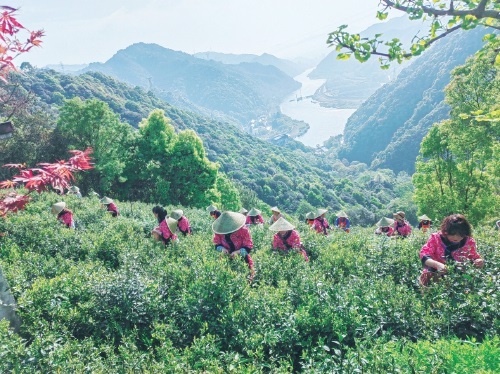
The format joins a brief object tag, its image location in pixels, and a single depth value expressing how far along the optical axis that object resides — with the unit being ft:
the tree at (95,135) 90.74
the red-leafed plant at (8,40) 12.03
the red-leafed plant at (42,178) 12.89
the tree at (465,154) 46.85
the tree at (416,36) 11.93
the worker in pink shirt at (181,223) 28.48
